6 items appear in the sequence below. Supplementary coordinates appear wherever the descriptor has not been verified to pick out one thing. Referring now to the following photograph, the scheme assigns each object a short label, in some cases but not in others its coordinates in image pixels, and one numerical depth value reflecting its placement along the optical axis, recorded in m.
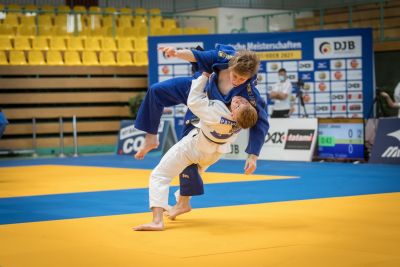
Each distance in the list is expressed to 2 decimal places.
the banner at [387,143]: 15.63
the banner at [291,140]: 17.33
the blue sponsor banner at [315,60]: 19.61
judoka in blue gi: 6.72
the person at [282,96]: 19.22
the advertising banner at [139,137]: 20.70
